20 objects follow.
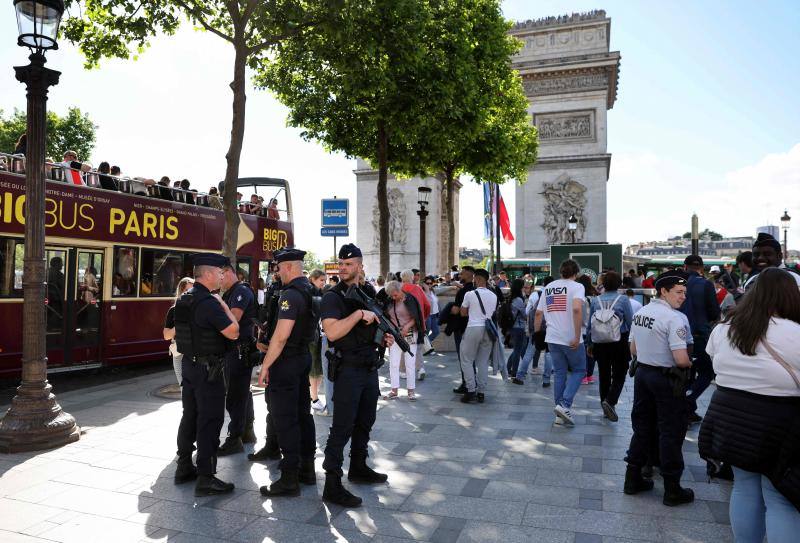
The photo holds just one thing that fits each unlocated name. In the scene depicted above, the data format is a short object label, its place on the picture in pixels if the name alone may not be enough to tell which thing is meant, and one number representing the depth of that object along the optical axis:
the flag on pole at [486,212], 35.45
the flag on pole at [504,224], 32.88
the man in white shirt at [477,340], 8.71
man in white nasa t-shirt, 7.26
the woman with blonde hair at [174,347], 6.84
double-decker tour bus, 9.57
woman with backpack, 7.54
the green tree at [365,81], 11.94
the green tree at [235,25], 9.96
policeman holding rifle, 4.77
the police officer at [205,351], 4.91
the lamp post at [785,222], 30.64
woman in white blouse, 3.09
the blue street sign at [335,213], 15.57
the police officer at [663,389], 4.77
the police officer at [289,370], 4.83
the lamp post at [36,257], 6.29
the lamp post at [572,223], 25.31
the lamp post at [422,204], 19.16
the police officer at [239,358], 5.99
